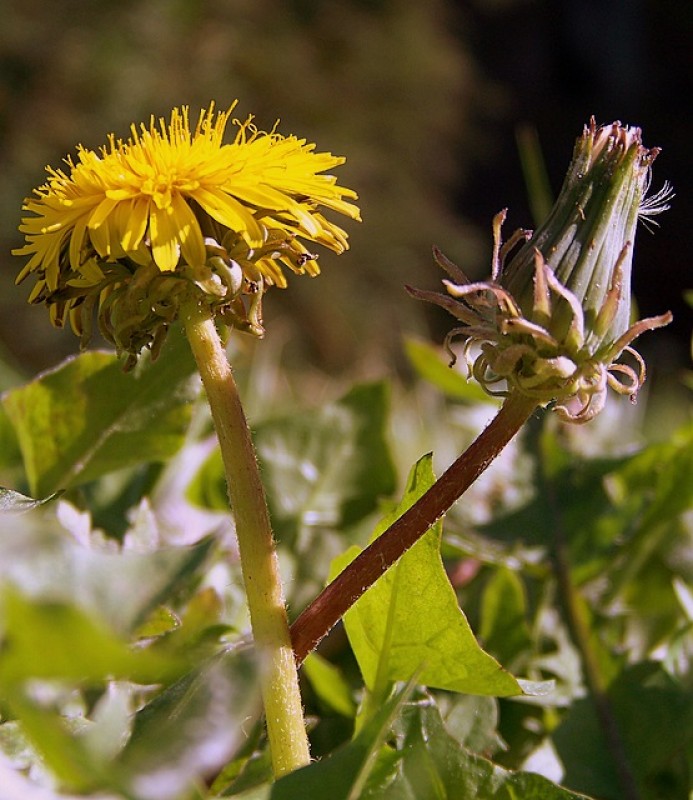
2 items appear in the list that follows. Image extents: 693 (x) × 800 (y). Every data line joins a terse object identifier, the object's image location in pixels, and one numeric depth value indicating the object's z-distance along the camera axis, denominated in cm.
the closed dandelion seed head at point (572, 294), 31
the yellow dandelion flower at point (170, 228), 31
